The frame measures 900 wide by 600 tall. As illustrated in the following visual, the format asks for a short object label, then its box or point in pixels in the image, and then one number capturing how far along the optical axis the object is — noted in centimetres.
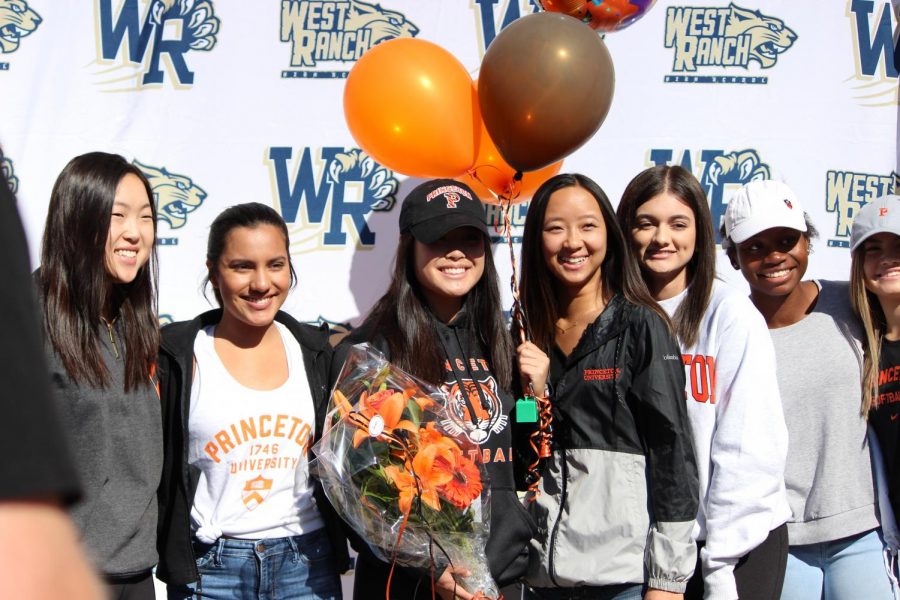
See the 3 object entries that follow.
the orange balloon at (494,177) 305
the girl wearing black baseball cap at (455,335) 241
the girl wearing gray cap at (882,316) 283
